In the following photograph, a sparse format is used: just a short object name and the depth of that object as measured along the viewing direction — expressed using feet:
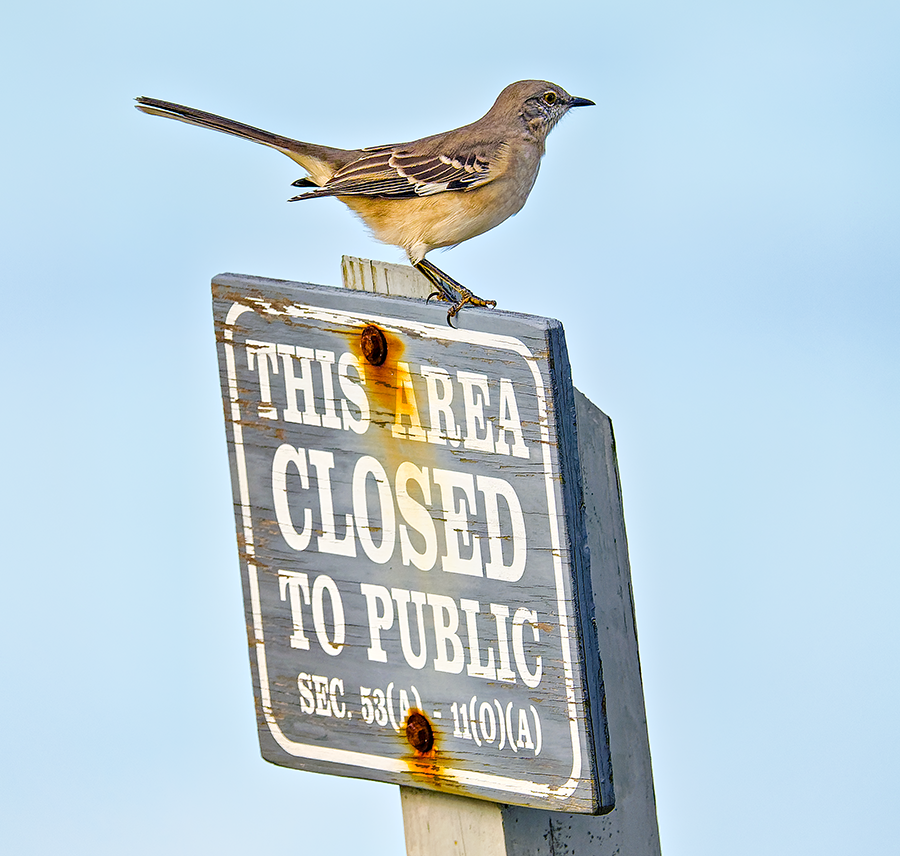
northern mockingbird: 21.99
